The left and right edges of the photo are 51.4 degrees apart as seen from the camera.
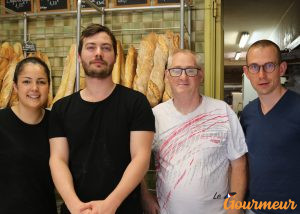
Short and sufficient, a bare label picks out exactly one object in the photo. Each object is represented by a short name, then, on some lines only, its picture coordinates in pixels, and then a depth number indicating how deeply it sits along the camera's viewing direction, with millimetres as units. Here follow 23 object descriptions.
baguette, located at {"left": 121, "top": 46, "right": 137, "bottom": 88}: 1927
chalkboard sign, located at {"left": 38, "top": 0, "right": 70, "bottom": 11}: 2307
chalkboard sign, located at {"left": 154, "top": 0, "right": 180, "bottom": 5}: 2141
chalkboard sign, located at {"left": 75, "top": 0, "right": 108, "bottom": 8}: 2247
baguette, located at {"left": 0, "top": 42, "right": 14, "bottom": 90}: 2141
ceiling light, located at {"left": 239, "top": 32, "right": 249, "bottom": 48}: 6180
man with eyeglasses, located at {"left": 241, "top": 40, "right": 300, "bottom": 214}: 1297
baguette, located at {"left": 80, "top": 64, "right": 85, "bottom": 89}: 1970
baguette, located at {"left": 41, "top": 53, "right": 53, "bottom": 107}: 2115
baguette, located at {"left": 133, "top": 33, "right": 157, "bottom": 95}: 1879
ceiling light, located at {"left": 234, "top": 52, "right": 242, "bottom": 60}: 8635
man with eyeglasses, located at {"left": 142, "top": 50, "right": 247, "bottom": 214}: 1372
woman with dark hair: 1383
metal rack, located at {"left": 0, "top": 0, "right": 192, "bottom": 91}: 1761
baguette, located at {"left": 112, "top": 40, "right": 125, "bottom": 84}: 1938
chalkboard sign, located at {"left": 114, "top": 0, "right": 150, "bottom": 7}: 2176
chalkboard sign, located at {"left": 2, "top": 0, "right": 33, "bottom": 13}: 2367
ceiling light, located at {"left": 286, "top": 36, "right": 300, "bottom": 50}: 3370
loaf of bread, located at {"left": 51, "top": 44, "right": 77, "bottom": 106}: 2031
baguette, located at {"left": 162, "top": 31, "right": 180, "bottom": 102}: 1834
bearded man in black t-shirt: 1262
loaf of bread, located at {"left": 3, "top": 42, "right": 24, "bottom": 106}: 2068
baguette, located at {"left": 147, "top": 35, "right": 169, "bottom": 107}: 1838
